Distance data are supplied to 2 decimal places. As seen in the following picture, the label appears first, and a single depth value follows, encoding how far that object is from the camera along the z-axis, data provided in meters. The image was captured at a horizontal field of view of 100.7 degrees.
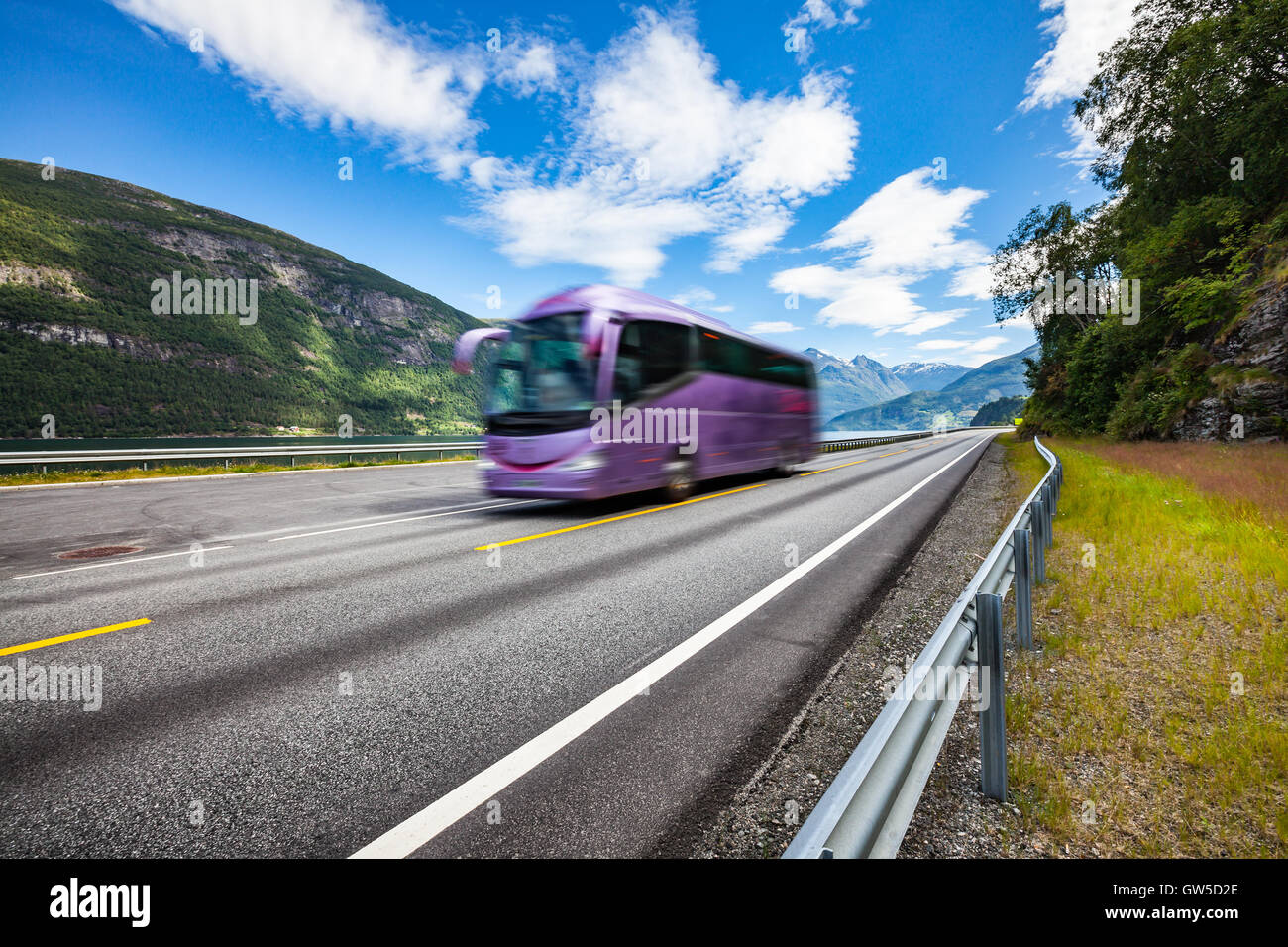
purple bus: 9.06
